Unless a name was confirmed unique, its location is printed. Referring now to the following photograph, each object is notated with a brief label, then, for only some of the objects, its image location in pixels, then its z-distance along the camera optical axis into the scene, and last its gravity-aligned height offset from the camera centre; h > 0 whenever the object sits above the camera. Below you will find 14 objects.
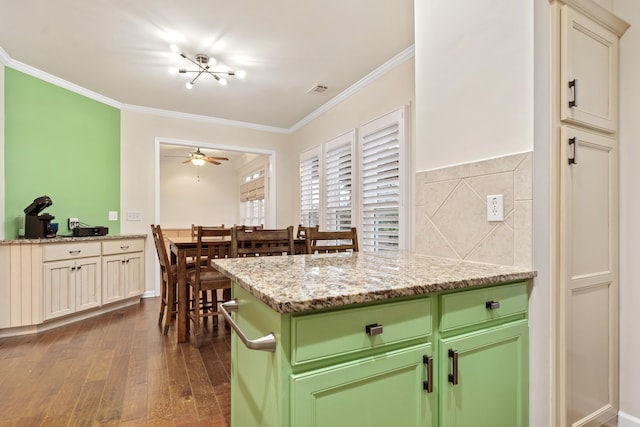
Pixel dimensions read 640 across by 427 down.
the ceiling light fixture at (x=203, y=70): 3.01 +1.48
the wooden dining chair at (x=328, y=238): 2.39 -0.17
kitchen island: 0.81 -0.39
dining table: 2.75 -0.58
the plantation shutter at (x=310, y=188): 4.55 +0.39
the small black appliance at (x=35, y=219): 3.09 -0.04
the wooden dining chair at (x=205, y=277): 2.62 -0.53
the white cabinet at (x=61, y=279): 2.90 -0.66
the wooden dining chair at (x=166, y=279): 2.95 -0.60
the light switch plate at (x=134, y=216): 4.34 -0.02
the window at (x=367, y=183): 3.05 +0.36
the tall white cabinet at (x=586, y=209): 1.23 +0.03
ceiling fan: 5.45 +0.97
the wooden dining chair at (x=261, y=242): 2.22 -0.20
